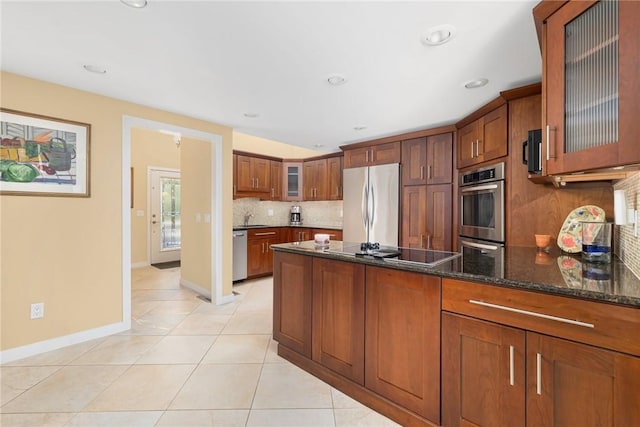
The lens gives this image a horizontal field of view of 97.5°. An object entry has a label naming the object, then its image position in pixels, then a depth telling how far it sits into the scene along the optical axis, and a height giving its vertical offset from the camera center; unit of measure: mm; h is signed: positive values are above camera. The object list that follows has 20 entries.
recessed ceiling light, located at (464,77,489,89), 2303 +1090
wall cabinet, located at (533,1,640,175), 1031 +553
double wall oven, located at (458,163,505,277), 2641 +49
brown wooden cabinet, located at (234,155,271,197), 4738 +649
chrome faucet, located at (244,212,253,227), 5332 -89
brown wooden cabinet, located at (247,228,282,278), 4734 -652
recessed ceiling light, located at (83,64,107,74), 2126 +1105
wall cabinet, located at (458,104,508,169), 2625 +779
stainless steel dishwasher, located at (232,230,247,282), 4490 -691
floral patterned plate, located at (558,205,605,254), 1883 -91
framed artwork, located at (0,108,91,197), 2246 +481
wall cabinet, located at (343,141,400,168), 4043 +884
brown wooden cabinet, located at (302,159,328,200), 5132 +611
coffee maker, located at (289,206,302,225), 5836 -73
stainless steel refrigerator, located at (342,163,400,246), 3992 +137
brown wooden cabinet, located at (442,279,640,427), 989 -594
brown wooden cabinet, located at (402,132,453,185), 3553 +707
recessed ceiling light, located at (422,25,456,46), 1624 +1070
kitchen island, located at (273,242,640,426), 1020 -585
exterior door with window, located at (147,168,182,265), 6031 -65
